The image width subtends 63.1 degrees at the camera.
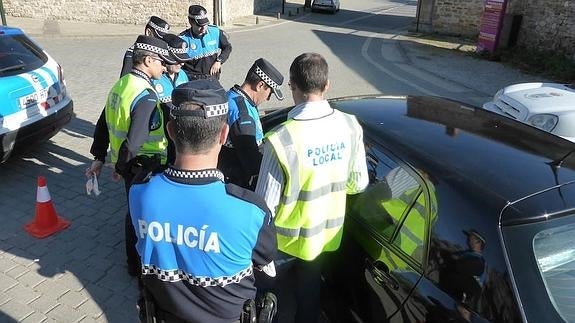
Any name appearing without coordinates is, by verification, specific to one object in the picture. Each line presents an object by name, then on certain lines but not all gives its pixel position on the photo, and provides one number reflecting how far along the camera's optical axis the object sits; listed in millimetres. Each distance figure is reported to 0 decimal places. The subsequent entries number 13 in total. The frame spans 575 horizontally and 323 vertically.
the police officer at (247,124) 3170
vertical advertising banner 14812
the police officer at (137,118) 3396
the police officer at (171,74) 4141
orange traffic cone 4203
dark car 1992
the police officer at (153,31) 4504
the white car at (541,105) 5840
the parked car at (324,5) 29375
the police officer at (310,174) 2520
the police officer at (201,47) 5773
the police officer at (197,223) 1874
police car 4898
